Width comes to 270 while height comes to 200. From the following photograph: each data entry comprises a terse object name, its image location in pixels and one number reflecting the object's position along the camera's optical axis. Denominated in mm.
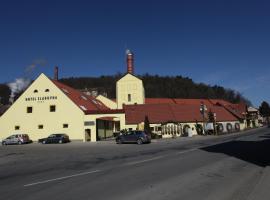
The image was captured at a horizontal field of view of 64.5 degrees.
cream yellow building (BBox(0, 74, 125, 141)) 30388
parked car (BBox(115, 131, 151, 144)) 23123
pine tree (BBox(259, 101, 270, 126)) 87365
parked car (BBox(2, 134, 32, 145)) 29698
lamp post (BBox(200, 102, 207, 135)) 34180
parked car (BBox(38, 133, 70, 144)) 28559
